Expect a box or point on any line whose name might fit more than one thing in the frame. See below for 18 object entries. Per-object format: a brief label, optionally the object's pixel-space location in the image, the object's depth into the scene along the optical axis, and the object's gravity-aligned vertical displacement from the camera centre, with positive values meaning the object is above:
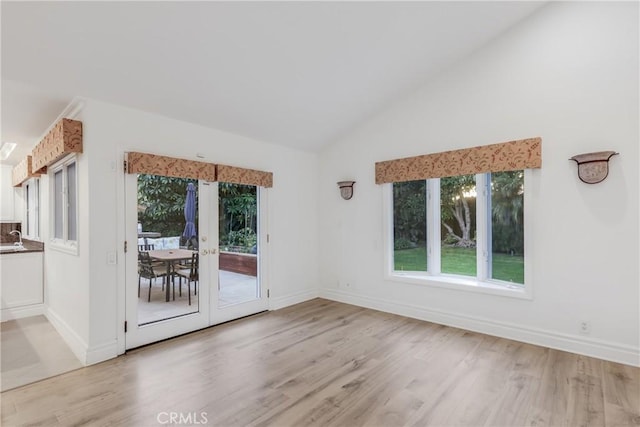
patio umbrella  3.75 +0.02
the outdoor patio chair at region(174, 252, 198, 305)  3.79 -0.71
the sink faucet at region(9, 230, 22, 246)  5.20 -0.33
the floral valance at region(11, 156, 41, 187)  4.58 +0.73
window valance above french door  3.22 +0.53
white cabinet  4.23 -0.94
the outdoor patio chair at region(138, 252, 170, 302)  3.34 -0.60
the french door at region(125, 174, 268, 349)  3.30 -0.49
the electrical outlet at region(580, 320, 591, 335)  3.12 -1.16
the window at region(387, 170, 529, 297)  3.77 -0.27
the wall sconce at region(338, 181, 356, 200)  4.93 +0.40
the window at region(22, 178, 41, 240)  5.09 +0.14
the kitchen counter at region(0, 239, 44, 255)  4.30 -0.45
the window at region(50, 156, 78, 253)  3.48 +0.15
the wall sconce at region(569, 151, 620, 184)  2.98 +0.44
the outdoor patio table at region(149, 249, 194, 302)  3.52 -0.47
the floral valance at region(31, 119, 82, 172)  2.97 +0.76
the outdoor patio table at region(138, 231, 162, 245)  3.35 -0.21
